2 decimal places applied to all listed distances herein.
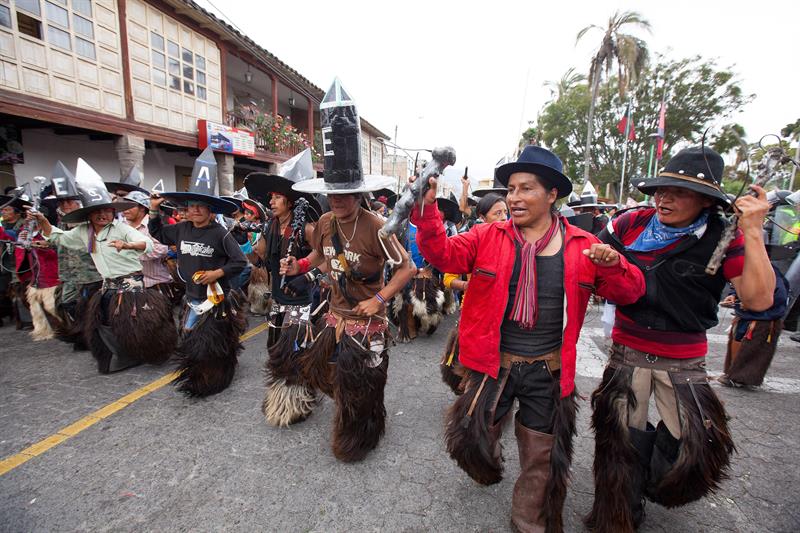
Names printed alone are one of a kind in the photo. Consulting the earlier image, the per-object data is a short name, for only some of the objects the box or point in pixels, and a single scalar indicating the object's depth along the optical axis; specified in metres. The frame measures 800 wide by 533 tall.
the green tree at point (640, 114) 24.31
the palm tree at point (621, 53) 19.92
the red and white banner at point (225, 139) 13.12
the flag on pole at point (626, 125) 21.86
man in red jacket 2.15
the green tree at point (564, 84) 25.88
